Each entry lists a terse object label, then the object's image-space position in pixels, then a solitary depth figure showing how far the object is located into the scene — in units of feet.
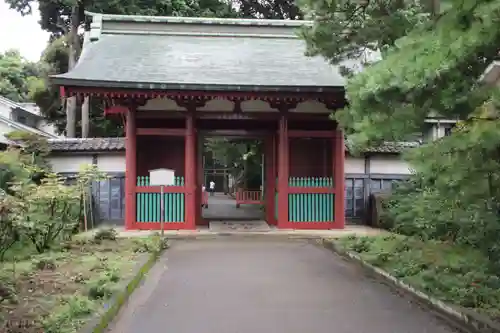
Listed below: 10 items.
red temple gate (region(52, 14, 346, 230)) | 42.88
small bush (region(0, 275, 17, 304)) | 15.65
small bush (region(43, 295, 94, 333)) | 14.74
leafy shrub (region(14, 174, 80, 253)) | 29.14
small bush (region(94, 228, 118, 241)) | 36.88
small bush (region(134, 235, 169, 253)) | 32.53
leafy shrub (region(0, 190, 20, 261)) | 19.36
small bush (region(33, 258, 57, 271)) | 25.70
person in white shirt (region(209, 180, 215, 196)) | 154.75
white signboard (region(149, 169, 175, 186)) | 40.83
